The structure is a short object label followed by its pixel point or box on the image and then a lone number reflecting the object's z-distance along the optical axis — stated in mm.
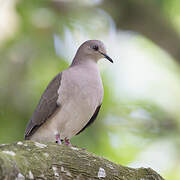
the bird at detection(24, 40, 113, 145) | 10516
